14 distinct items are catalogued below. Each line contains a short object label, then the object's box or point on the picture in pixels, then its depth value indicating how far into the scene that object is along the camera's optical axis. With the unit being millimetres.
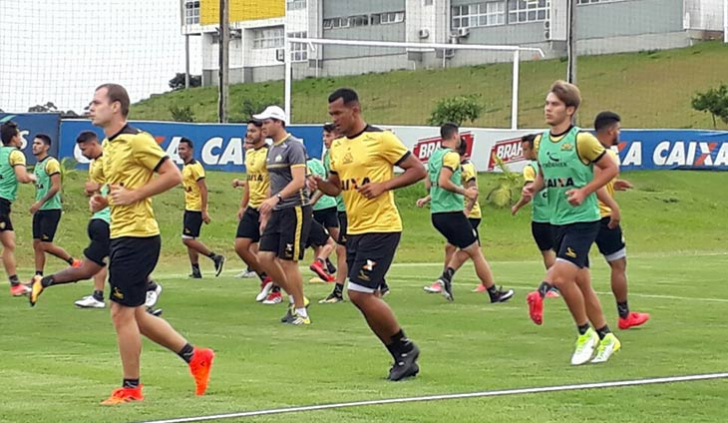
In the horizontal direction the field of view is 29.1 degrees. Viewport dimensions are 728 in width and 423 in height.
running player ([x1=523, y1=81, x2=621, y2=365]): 10750
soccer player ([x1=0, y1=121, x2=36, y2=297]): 17656
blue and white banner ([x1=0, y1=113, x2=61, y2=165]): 29188
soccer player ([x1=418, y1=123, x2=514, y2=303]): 16203
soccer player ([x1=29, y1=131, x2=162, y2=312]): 12039
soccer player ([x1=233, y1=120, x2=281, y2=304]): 15898
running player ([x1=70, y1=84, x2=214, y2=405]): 9141
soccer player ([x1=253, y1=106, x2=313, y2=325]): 14125
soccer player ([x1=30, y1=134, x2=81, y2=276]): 17594
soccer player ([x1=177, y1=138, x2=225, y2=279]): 20250
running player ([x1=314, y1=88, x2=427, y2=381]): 10070
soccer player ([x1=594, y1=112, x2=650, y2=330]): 13156
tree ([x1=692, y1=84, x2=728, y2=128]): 56875
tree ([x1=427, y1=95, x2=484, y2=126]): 54281
